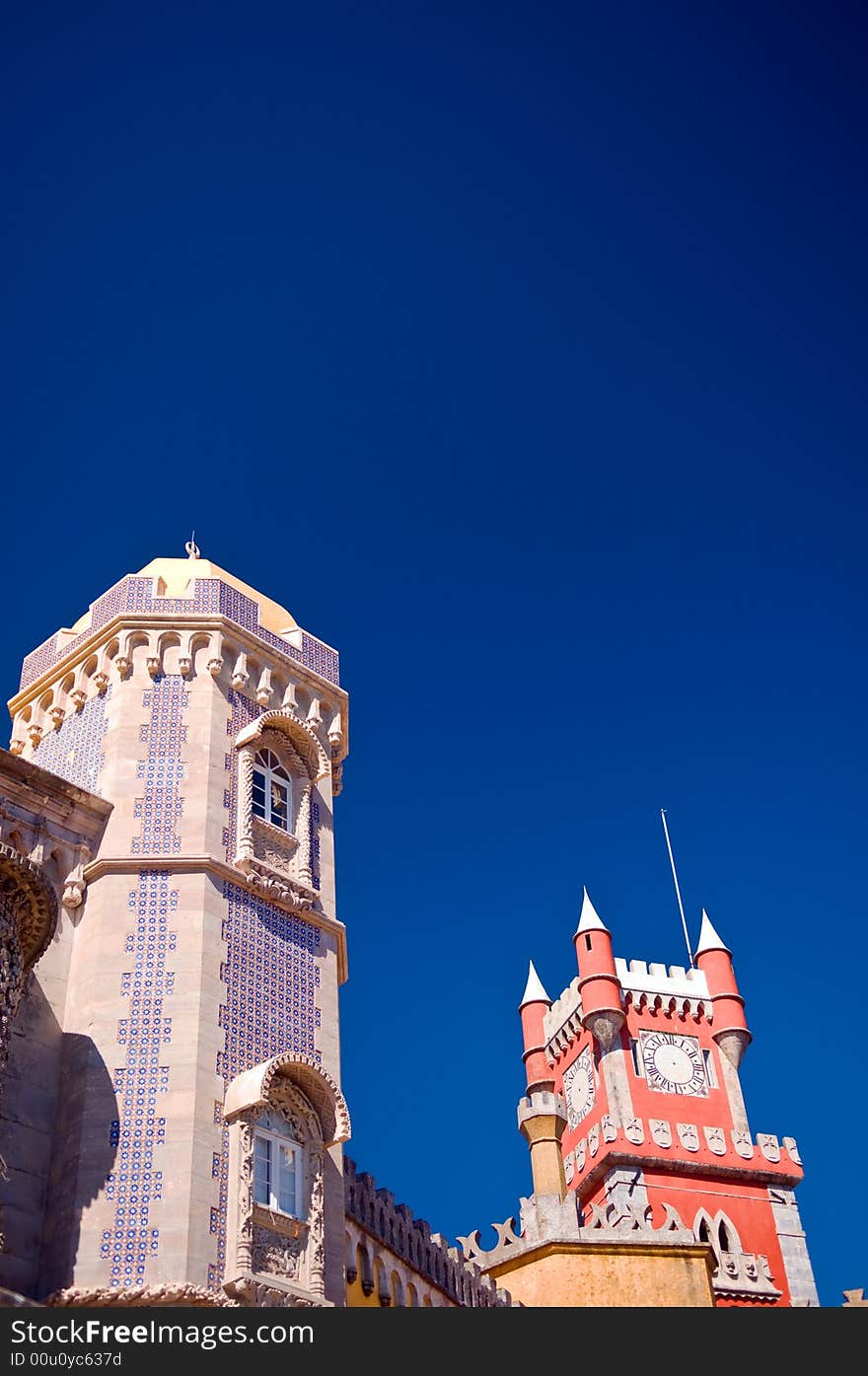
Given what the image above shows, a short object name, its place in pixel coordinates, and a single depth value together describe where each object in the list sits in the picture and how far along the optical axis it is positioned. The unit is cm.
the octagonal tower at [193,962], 1483
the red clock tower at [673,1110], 4550
